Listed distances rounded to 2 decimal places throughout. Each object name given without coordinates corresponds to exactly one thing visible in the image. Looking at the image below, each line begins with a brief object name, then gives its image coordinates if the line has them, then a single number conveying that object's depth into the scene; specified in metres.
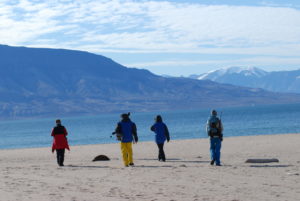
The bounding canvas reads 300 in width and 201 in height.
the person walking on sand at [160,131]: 19.98
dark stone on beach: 22.32
